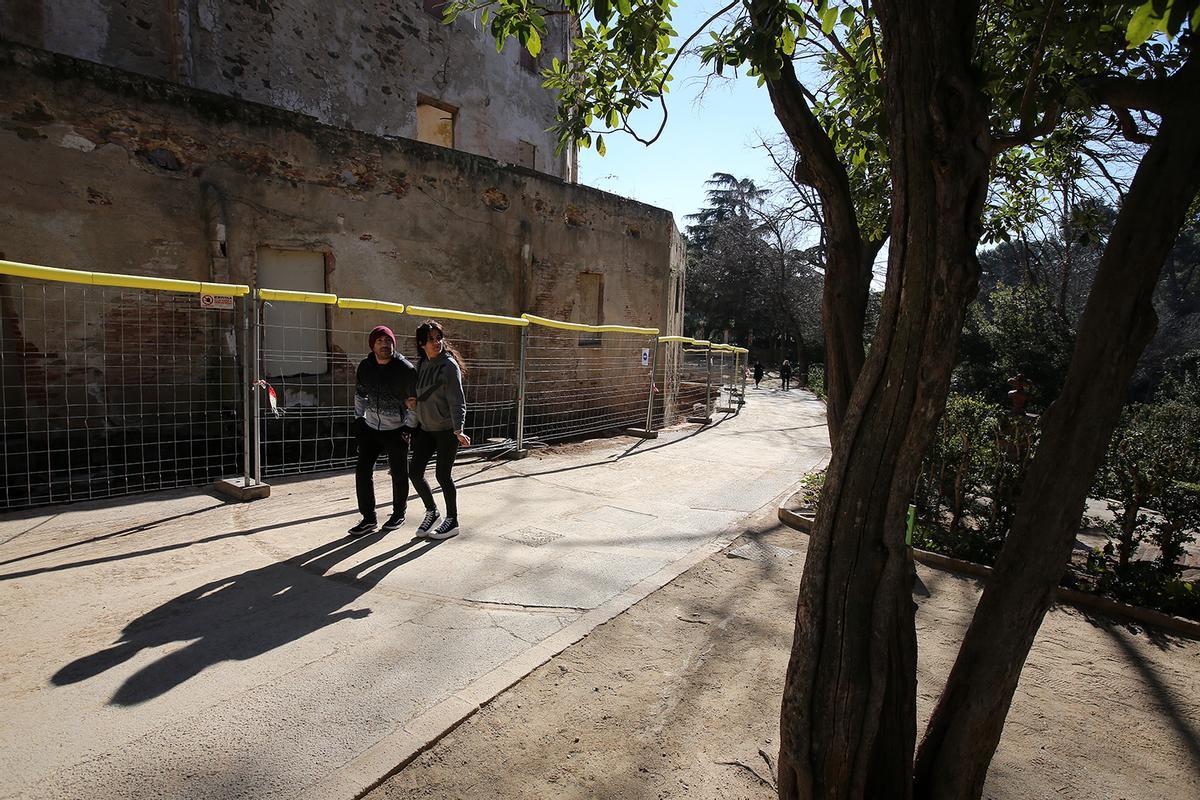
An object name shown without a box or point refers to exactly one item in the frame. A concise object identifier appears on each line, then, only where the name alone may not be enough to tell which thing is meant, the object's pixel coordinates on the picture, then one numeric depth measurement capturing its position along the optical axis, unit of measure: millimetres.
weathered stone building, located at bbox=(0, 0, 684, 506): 7383
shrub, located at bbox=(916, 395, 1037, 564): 5402
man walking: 5059
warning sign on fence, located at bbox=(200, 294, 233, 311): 5545
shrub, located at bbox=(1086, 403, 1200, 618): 4590
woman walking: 5105
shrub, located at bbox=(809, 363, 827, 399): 26112
